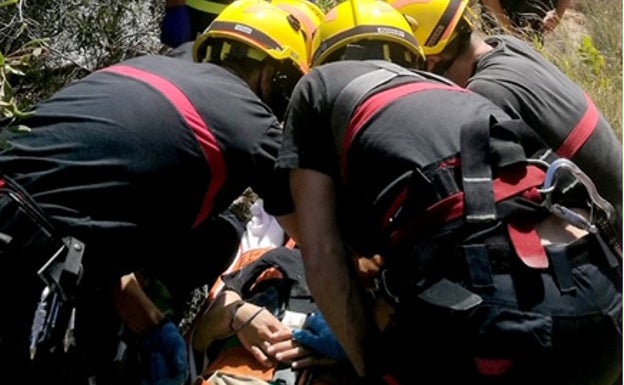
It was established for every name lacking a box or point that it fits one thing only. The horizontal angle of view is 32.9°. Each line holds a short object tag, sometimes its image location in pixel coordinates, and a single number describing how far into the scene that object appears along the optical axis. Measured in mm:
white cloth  4211
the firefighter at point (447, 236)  2484
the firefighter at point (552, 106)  3475
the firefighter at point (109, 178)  2842
